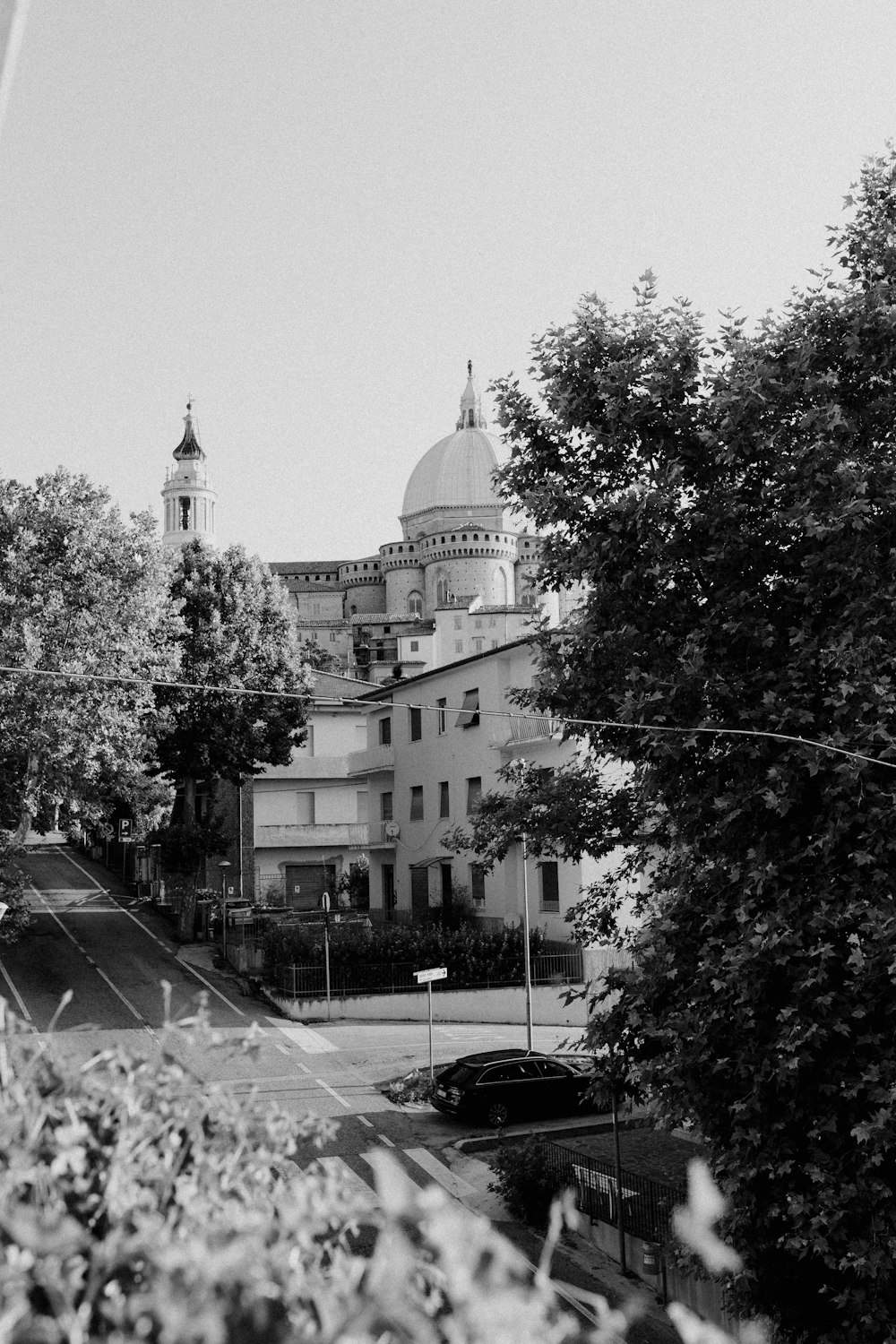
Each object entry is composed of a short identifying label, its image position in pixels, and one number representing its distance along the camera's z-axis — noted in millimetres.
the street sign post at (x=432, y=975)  25264
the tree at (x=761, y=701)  10914
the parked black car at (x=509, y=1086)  22797
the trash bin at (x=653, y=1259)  15391
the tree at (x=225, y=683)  40438
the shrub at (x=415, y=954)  33406
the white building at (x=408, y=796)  37469
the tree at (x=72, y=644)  30375
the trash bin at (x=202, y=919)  42844
